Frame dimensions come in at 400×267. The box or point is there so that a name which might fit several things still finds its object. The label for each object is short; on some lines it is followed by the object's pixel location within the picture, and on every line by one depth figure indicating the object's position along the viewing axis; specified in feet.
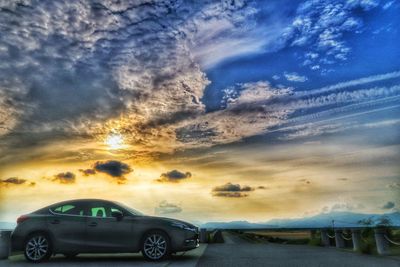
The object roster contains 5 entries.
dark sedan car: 38.06
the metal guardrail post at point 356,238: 49.95
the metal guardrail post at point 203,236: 74.27
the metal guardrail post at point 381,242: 43.24
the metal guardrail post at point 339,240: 59.52
